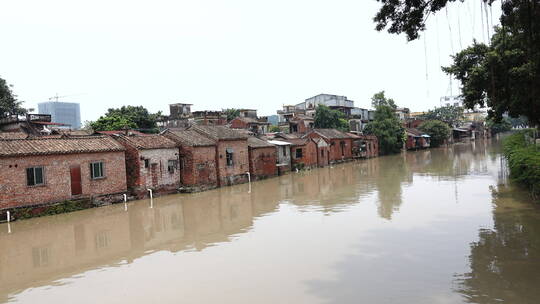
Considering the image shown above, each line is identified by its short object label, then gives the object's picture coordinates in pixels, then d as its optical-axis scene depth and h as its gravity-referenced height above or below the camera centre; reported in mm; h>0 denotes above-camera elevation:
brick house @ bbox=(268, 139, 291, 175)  37969 -171
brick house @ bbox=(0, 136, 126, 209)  18906 -141
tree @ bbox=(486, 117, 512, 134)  114538 +3620
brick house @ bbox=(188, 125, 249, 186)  29967 +304
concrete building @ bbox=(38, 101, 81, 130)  159488 +22475
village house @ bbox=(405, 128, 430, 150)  68188 +969
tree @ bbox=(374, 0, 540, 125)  10156 +2783
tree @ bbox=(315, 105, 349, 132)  59188 +4774
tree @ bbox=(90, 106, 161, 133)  41031 +4587
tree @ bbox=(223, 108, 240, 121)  63688 +6782
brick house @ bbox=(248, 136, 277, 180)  33812 -307
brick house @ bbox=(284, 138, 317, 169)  40875 -18
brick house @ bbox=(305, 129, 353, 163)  47575 +1012
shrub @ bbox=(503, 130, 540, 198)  17061 -1331
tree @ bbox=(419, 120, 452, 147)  73062 +2464
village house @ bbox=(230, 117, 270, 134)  53844 +4189
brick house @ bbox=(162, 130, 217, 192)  27344 -85
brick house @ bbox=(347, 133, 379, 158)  54000 +385
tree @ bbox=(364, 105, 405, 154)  58781 +2623
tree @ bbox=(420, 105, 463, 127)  98250 +7323
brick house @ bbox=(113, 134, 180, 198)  24562 -136
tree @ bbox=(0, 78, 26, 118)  43409 +7348
